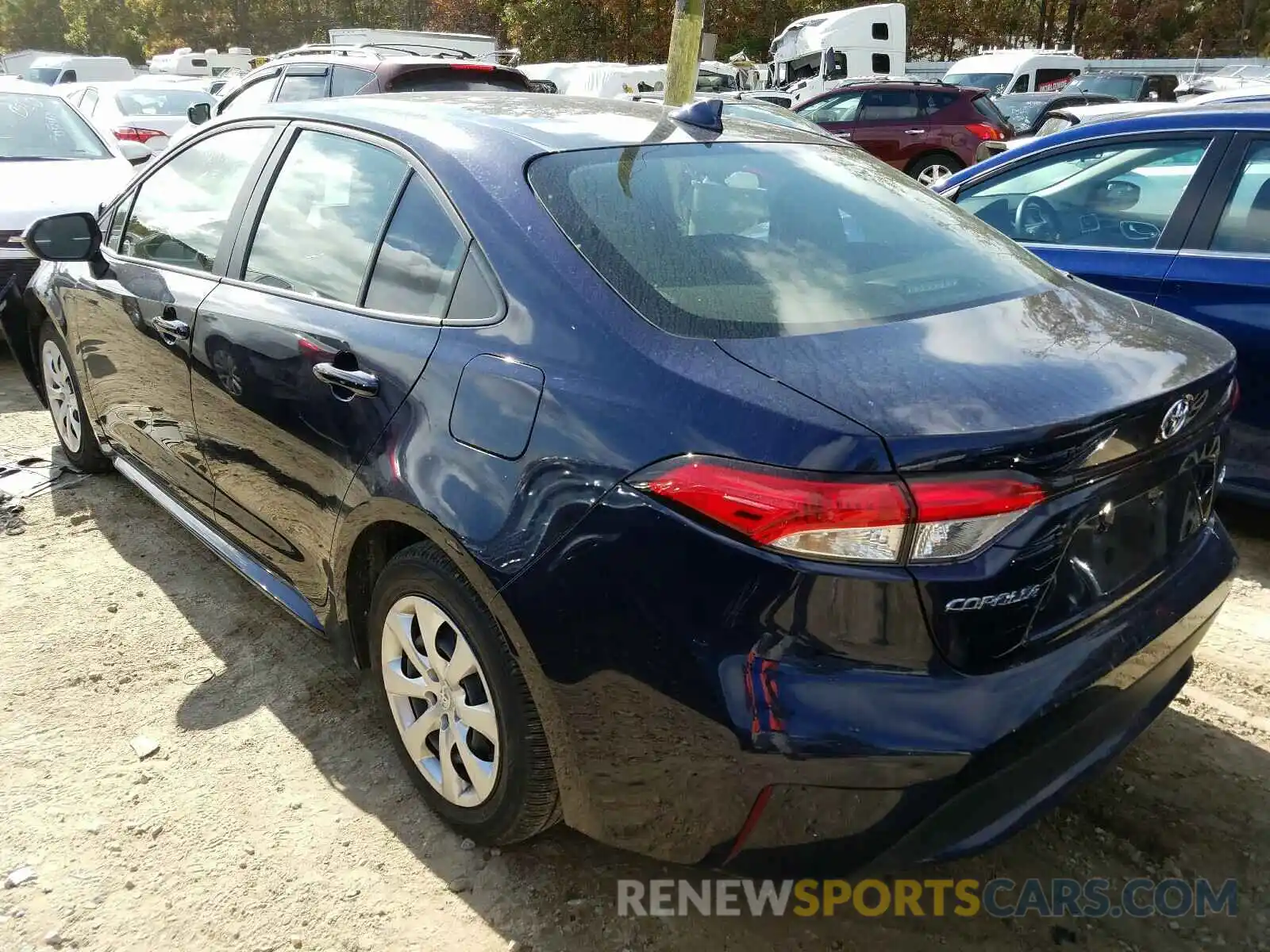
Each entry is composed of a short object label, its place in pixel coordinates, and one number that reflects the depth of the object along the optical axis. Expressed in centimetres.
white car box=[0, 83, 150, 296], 580
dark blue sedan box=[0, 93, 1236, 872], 161
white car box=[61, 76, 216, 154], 1225
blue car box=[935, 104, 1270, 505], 346
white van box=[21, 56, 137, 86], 2675
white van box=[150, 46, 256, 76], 3050
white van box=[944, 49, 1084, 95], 2239
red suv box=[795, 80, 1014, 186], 1345
